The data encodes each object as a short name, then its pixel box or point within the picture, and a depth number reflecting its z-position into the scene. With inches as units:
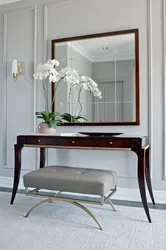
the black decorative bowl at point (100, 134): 102.5
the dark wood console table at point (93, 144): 84.9
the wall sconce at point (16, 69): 122.2
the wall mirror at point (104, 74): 106.6
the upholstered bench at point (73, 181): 75.7
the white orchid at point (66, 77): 110.5
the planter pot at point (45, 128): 104.3
